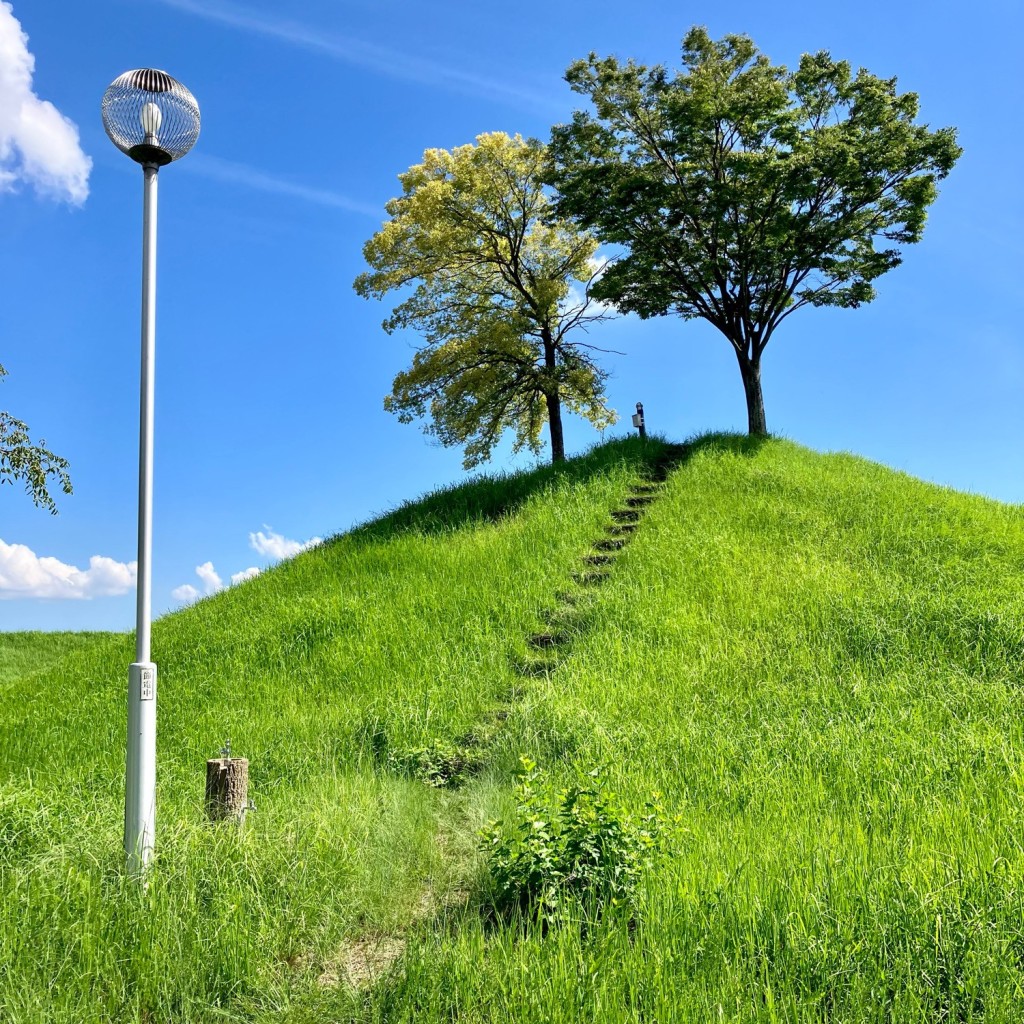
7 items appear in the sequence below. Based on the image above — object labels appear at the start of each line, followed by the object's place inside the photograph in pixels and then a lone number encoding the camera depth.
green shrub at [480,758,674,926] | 4.48
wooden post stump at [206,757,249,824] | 5.43
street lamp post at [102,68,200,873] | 4.85
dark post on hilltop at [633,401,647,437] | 22.36
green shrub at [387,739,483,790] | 7.44
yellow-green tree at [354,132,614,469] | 23.77
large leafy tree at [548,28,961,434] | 19.27
